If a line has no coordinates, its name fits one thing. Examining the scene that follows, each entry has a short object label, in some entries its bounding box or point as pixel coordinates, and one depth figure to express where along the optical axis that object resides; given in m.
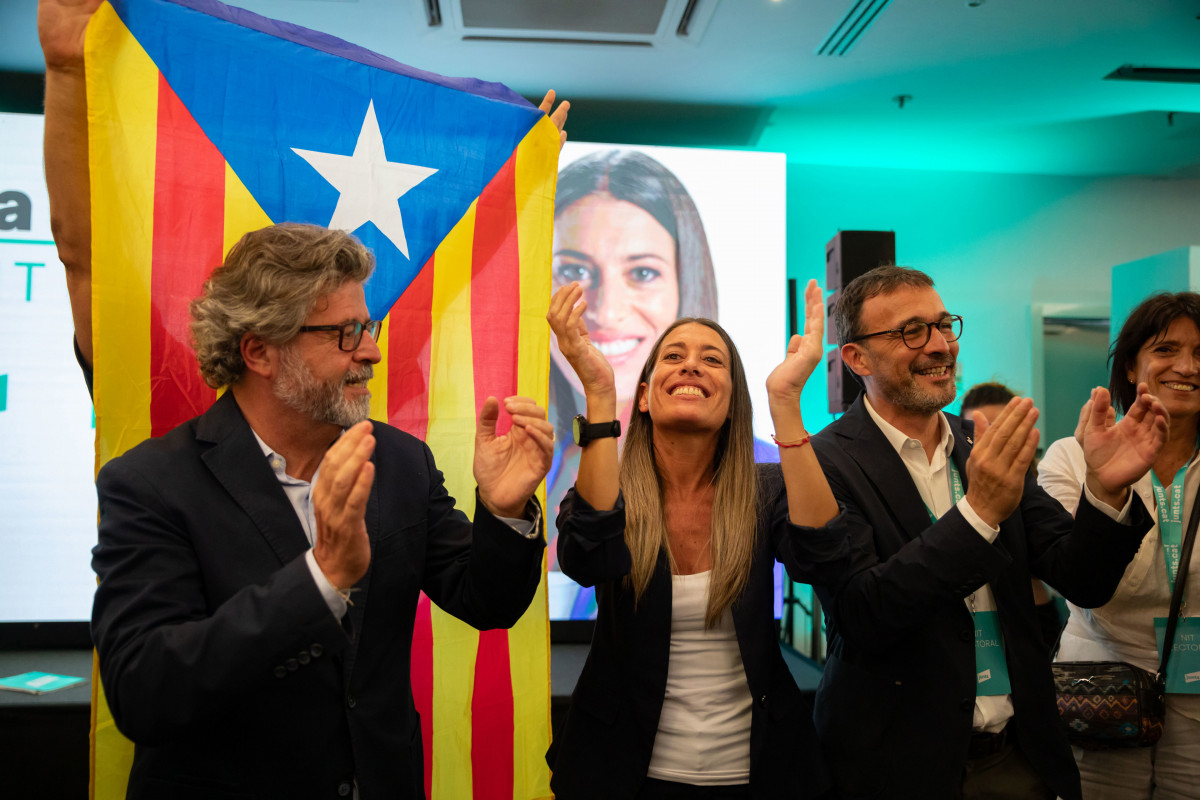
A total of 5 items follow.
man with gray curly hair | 1.22
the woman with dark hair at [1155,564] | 2.07
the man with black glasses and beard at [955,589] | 1.69
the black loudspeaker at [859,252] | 3.39
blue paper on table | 3.86
